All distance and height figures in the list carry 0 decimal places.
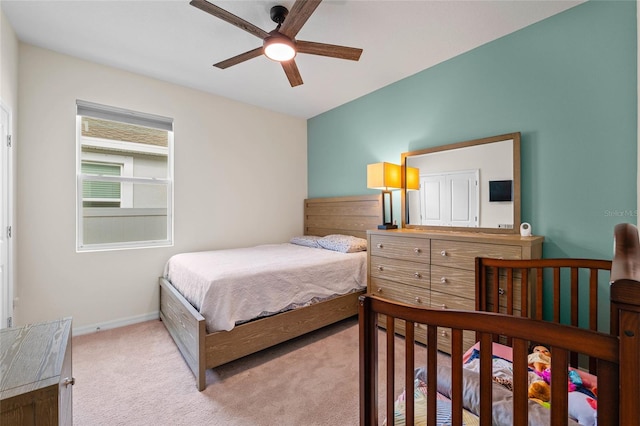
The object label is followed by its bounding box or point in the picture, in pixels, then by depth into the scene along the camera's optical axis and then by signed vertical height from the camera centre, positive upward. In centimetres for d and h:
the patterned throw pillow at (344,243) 312 -35
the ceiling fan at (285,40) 166 +119
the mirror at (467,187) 234 +23
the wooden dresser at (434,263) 204 -43
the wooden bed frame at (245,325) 192 -90
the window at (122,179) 285 +36
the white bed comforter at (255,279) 202 -56
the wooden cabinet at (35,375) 75 -47
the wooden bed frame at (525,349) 52 -32
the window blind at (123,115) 278 +102
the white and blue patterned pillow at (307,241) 355 -37
